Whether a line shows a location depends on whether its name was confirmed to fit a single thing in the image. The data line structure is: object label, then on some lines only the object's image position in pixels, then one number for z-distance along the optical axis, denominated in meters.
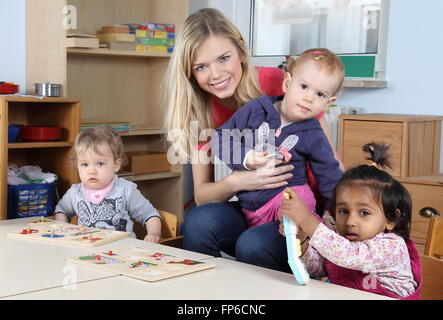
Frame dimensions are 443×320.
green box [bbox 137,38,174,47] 3.49
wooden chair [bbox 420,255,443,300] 1.53
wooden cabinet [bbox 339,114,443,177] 2.93
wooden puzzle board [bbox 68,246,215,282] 1.25
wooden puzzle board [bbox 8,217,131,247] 1.56
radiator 3.33
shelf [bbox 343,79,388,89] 3.33
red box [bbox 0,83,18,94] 2.95
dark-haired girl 1.33
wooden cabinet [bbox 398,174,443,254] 2.80
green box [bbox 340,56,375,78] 3.46
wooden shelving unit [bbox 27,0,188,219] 3.47
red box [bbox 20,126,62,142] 3.00
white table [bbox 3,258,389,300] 1.12
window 3.47
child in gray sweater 2.20
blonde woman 1.95
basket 2.85
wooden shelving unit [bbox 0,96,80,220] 2.78
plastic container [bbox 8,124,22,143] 2.90
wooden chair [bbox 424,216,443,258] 1.78
